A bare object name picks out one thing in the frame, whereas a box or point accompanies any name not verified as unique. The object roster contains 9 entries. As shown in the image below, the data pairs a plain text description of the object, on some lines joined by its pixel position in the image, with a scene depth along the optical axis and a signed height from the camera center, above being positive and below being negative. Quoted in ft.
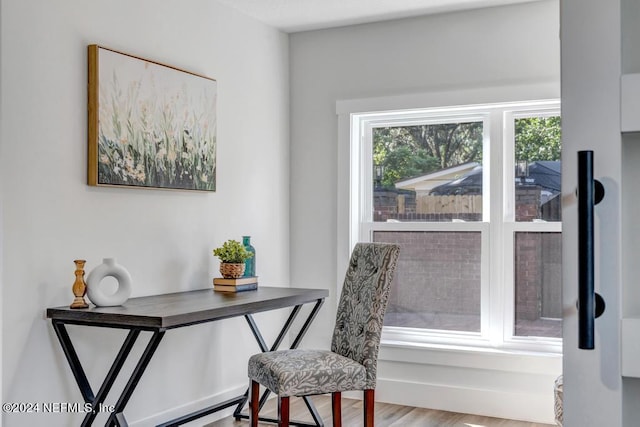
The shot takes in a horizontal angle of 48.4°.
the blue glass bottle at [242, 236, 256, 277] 13.29 -0.84
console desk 9.36 -1.38
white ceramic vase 9.87 -0.93
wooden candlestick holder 9.87 -0.98
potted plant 12.62 -0.74
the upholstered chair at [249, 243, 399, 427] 10.43 -2.17
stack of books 12.59 -1.20
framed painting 10.84 +1.55
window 13.87 +0.02
